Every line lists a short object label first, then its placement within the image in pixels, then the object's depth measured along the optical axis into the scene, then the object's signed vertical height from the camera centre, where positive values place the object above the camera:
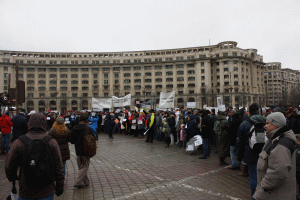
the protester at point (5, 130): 10.69 -1.06
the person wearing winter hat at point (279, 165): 2.92 -0.81
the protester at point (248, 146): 5.04 -1.04
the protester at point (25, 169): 3.18 -0.88
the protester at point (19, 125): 10.62 -0.83
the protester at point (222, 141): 8.56 -1.39
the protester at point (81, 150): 6.08 -1.18
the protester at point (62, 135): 6.09 -0.77
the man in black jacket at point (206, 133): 9.91 -1.25
